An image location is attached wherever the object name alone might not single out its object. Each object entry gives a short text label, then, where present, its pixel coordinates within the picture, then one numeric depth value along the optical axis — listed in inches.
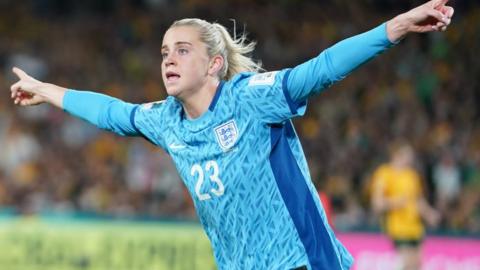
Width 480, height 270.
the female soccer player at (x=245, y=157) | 400.5
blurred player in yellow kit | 995.9
